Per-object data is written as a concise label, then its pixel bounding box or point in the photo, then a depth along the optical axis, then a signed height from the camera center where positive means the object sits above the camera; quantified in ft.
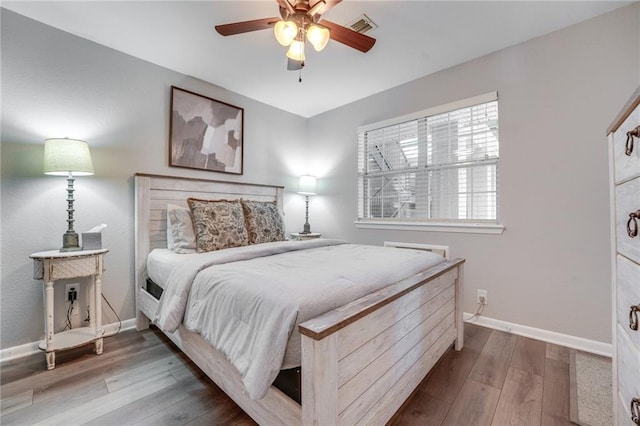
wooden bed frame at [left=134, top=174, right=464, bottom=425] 2.99 -2.11
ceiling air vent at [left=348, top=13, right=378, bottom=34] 6.78 +4.90
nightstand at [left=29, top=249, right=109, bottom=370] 6.02 -1.59
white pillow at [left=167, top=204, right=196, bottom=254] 7.77 -0.53
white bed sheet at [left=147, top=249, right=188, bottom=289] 6.71 -1.33
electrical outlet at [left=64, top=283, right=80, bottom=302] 7.14 -2.10
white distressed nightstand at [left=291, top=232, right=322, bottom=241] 12.07 -1.00
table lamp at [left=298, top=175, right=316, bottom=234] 12.63 +1.29
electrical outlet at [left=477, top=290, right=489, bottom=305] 8.32 -2.58
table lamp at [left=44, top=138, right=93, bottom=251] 6.28 +1.18
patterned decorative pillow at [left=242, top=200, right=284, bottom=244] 8.96 -0.29
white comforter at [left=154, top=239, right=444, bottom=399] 3.39 -1.21
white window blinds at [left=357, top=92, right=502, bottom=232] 8.52 +1.66
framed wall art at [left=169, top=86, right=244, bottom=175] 9.24 +2.94
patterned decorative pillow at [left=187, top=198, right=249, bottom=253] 7.73 -0.34
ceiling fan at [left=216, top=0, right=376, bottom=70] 5.35 +3.86
